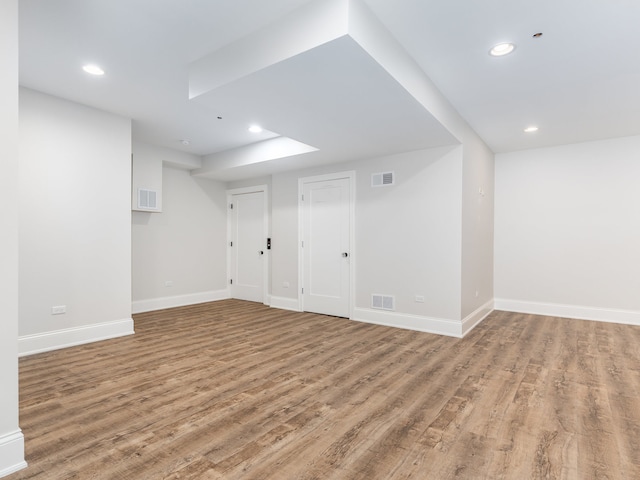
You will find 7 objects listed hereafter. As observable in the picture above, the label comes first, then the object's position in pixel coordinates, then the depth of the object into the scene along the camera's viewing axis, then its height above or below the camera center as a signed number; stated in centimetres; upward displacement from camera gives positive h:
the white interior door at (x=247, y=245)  662 -8
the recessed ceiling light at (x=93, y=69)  306 +161
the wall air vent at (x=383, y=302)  480 -89
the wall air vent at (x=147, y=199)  538 +69
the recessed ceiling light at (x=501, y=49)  265 +158
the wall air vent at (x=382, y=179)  485 +94
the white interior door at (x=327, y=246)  532 -8
